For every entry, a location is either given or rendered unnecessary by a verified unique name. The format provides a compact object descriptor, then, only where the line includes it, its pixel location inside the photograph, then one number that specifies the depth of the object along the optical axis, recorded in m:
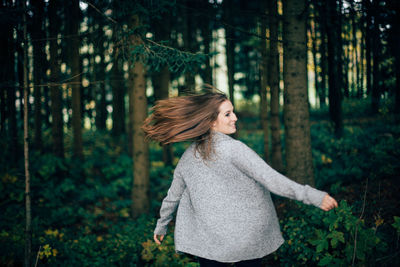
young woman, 2.18
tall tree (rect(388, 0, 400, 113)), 5.01
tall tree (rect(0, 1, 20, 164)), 4.04
